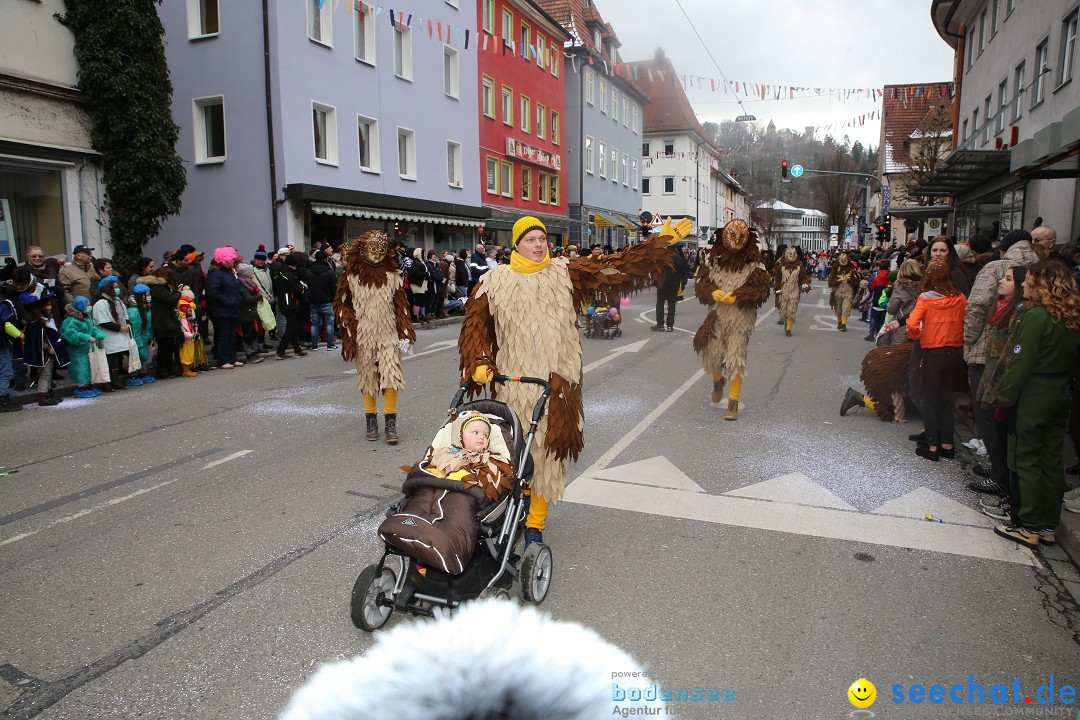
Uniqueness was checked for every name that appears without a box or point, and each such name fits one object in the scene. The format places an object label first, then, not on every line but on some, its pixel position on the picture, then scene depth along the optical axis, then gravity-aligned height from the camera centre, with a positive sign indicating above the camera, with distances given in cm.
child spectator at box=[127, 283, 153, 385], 1090 -82
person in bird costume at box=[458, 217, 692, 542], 439 -46
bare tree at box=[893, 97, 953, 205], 2605 +482
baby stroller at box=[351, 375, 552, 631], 327 -140
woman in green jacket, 448 -75
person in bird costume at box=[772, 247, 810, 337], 1616 -22
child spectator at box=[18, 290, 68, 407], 955 -92
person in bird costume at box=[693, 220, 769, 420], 828 -28
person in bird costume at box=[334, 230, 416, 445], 711 -46
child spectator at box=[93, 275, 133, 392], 1023 -74
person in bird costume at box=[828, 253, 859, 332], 1781 -44
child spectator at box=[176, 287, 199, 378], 1156 -91
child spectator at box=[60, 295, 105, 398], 977 -91
